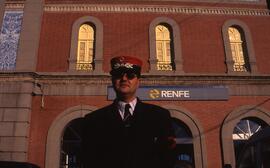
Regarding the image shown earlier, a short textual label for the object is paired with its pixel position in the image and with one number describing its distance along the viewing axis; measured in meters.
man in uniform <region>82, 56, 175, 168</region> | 2.38
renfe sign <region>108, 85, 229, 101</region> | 13.81
